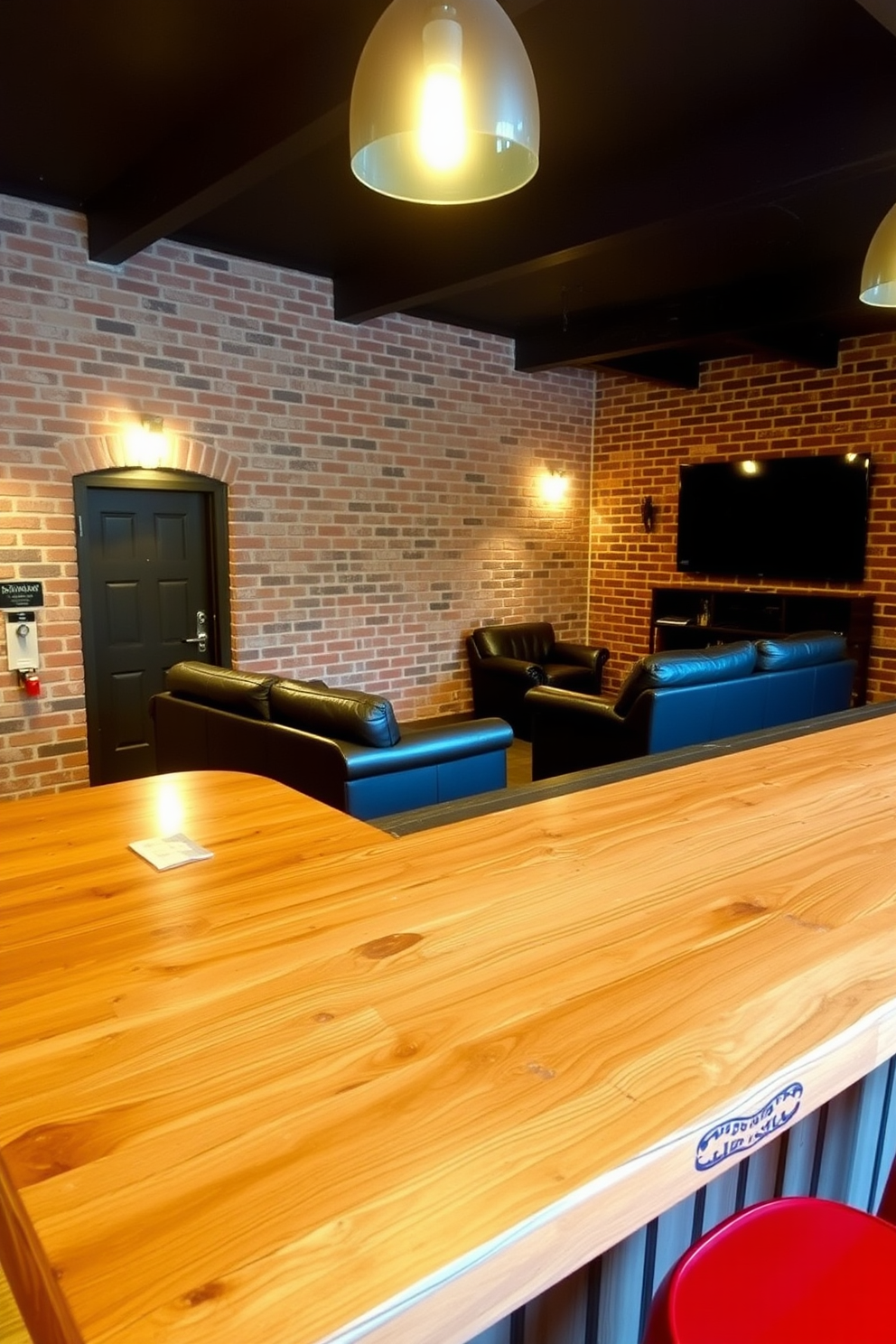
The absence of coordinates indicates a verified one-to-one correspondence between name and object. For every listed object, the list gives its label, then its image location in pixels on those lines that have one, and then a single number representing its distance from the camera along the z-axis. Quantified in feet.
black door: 14.10
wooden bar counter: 1.67
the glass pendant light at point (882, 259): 6.40
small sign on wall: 12.84
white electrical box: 13.00
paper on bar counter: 3.86
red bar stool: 2.31
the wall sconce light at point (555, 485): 21.50
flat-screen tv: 18.11
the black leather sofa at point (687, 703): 11.79
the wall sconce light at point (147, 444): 14.02
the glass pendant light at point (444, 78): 3.95
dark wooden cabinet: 17.94
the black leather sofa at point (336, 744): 9.26
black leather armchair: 18.38
